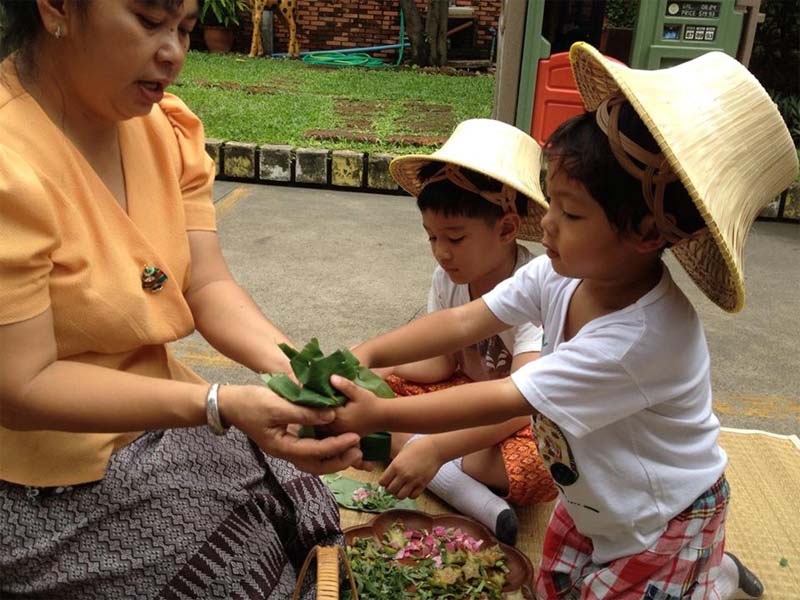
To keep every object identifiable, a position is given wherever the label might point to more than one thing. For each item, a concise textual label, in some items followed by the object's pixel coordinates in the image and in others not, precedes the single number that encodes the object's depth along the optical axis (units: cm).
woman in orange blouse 138
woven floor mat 219
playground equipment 514
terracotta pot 1217
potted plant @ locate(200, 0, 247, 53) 1187
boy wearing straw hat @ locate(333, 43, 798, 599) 139
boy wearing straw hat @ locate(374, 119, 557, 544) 221
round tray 203
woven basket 147
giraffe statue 1182
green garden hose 1180
